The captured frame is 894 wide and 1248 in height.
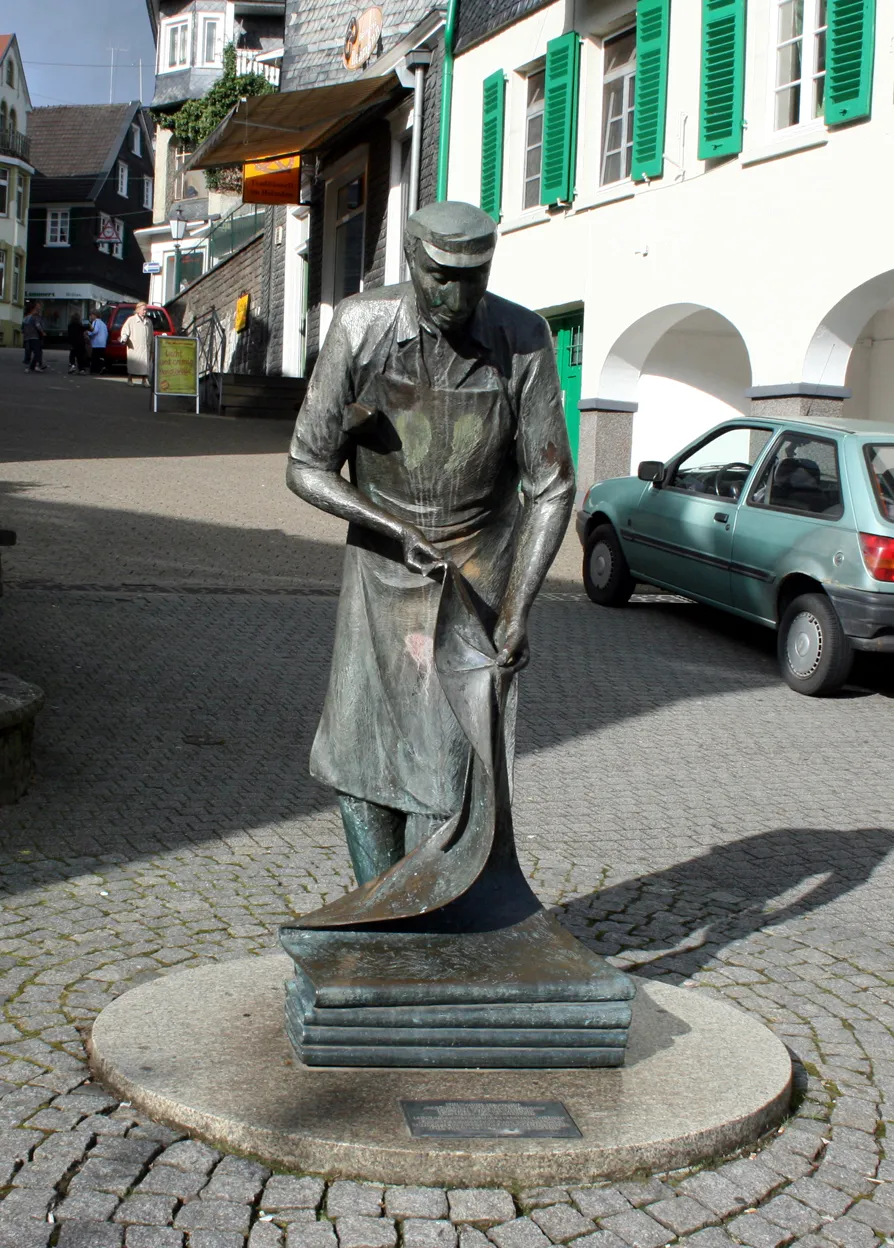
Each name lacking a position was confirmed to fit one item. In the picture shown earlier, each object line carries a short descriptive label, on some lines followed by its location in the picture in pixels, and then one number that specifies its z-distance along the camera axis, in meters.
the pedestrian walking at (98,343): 40.12
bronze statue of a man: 3.71
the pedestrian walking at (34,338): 37.47
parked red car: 38.53
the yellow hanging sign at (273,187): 30.59
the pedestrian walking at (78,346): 40.03
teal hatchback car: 10.03
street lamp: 45.31
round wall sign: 28.06
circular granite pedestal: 3.34
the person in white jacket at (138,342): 35.69
